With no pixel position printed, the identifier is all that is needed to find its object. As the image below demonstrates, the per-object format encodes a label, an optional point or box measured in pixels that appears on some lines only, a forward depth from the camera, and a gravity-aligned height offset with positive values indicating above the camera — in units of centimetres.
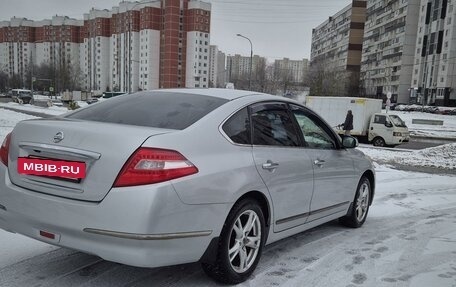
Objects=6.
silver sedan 288 -71
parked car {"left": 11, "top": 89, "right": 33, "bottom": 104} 5037 -262
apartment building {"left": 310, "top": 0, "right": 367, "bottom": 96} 11331 +1416
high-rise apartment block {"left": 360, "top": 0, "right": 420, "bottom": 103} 8906 +946
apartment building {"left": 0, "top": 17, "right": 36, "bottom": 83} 12738 +996
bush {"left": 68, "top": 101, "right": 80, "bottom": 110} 3659 -244
